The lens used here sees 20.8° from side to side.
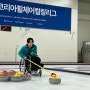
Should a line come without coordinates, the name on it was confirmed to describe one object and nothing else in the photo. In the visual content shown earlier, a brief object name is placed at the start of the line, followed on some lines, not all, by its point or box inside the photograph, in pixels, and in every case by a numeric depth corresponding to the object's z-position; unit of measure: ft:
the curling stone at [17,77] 12.74
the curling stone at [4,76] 12.89
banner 37.14
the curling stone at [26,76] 13.26
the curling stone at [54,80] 12.00
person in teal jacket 16.24
